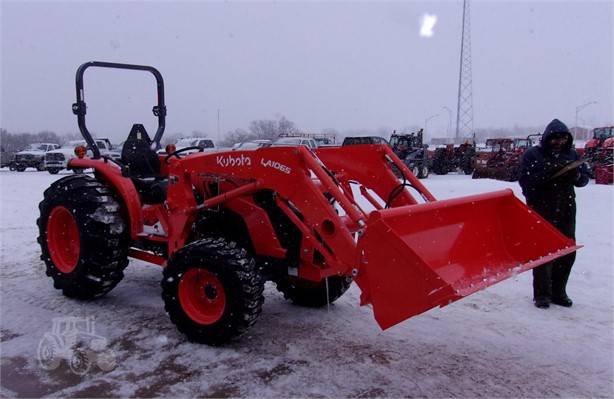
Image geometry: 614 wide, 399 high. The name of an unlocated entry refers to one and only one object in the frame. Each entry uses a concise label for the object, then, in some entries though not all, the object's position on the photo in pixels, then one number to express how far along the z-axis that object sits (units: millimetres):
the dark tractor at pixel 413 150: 21594
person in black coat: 4820
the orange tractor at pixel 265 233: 3271
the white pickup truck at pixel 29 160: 25750
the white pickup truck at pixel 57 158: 23125
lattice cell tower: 47312
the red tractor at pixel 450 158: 24969
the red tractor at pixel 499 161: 19141
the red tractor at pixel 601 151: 18156
